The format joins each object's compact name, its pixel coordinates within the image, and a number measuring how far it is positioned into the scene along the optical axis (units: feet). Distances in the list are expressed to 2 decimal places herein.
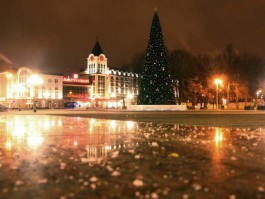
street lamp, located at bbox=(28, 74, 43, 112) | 132.52
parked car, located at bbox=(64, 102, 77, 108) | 234.17
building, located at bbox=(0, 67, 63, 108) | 221.53
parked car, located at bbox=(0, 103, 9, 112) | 127.98
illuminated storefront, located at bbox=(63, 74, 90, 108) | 251.92
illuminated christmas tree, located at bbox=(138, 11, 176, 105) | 122.14
